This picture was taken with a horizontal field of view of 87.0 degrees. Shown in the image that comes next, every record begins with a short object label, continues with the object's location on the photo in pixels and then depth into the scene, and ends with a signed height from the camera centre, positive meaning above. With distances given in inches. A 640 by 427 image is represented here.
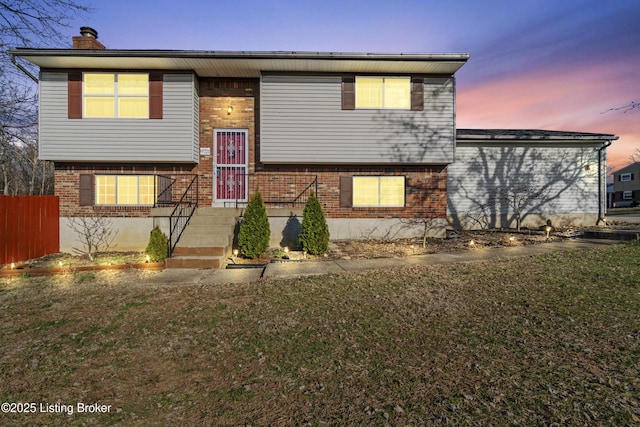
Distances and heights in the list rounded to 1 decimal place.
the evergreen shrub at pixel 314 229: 374.3 -23.3
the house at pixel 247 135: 435.2 +97.3
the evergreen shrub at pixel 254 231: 363.9 -25.8
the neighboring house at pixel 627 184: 1977.1 +166.4
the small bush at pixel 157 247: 343.3 -41.5
